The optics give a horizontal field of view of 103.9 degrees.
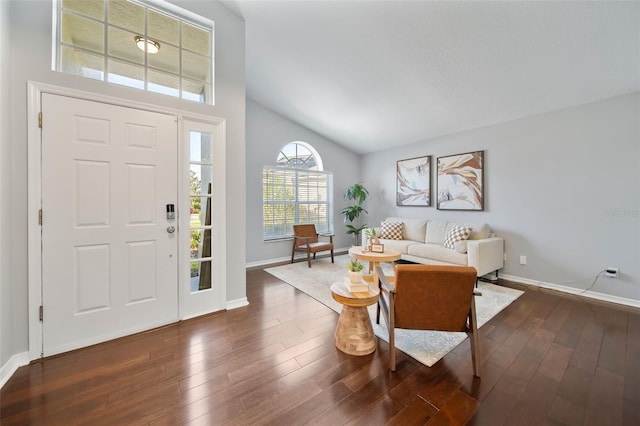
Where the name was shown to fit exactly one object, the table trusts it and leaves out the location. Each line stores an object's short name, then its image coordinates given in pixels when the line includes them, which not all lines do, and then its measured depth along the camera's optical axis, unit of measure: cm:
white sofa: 351
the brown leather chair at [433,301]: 170
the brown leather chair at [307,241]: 461
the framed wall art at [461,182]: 415
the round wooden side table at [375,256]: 326
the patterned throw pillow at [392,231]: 486
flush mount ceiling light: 236
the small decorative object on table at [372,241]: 358
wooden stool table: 196
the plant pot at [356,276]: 208
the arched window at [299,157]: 533
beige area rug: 205
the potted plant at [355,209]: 576
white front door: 196
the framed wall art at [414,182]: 486
